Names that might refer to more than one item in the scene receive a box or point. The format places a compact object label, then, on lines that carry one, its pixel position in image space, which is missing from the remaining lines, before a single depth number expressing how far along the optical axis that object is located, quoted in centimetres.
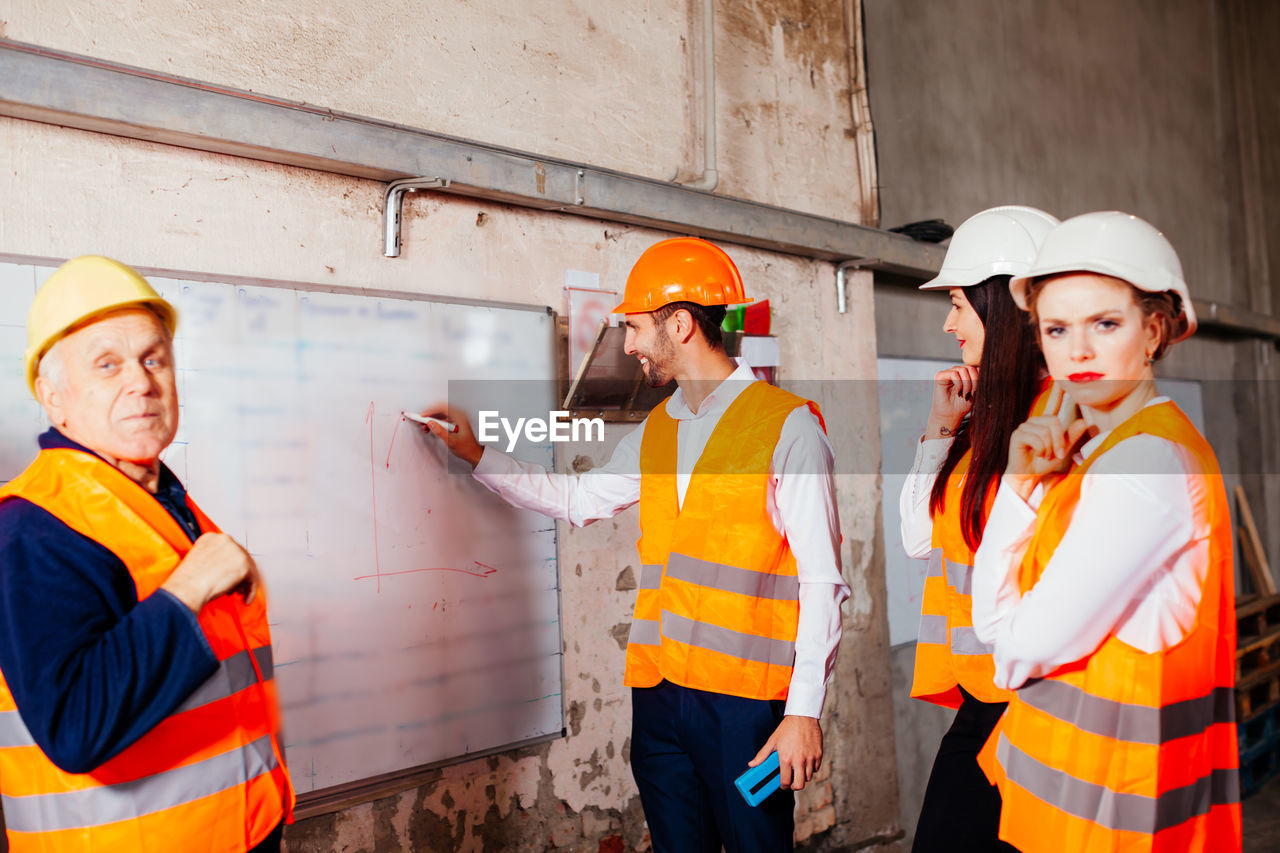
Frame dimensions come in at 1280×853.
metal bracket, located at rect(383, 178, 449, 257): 236
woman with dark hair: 154
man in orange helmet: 184
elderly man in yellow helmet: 110
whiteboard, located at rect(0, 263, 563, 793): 206
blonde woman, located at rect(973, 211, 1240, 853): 116
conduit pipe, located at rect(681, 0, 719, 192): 309
